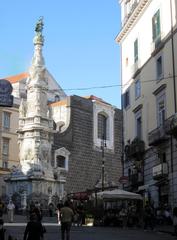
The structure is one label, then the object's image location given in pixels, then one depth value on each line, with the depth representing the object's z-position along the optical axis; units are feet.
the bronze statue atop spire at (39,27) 182.60
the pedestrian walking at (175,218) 75.90
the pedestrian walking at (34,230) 41.37
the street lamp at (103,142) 234.72
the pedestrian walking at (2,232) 46.79
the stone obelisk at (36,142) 169.89
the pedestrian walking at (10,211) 114.90
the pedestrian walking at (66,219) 60.44
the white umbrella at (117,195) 104.68
